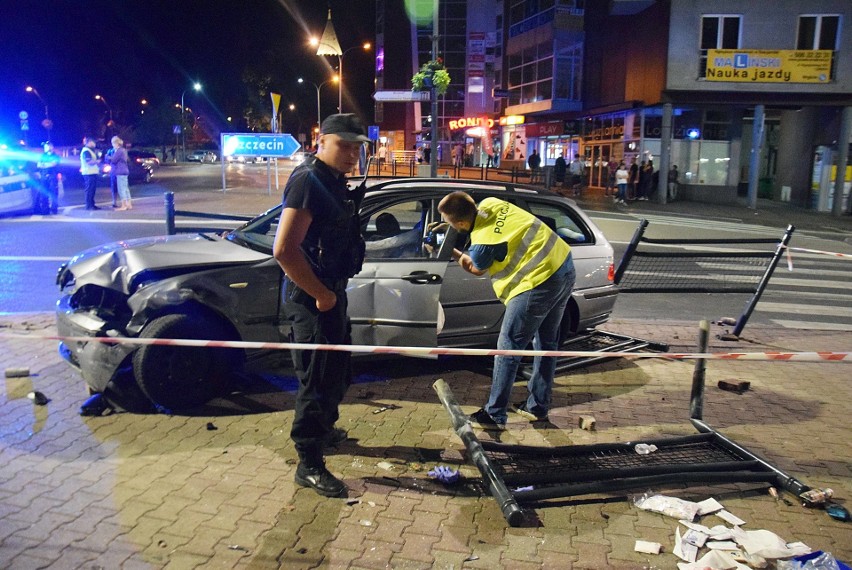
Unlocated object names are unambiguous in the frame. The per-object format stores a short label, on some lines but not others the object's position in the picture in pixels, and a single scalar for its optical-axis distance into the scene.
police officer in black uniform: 3.56
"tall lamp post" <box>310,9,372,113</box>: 28.45
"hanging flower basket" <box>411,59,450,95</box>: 21.17
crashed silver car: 4.76
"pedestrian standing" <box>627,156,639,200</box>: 26.59
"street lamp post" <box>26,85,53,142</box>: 22.78
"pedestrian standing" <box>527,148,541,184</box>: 31.81
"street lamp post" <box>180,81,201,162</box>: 70.99
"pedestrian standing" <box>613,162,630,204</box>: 25.47
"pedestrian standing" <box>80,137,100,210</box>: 17.50
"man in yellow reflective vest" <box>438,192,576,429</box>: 4.49
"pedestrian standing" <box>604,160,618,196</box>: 29.45
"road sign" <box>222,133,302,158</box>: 20.45
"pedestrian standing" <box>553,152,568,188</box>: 30.28
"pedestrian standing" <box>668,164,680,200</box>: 26.73
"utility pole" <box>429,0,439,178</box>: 21.05
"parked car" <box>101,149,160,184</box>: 32.16
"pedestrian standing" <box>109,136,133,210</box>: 17.88
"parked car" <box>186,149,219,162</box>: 66.32
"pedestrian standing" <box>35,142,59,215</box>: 16.89
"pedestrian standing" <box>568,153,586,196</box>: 29.09
